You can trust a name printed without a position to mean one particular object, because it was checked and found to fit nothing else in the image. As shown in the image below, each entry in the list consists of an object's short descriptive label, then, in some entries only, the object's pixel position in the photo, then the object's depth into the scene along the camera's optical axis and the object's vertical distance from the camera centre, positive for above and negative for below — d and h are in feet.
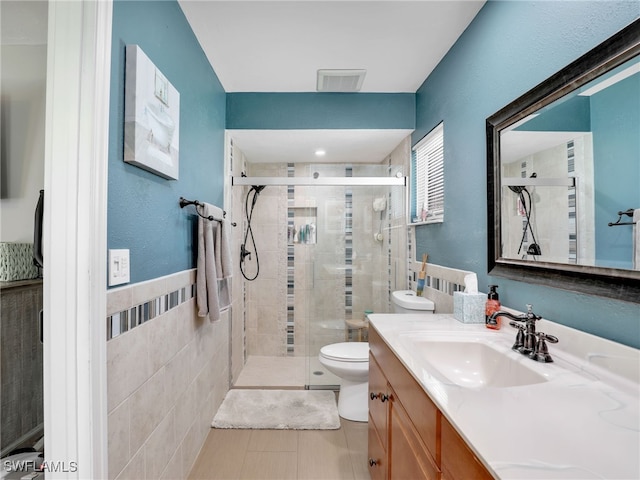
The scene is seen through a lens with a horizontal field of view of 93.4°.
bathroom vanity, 1.78 -1.22
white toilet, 6.92 -3.14
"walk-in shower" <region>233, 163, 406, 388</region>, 8.71 -0.06
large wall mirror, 2.71 +0.77
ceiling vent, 7.11 +4.07
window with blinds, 6.89 +1.70
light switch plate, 3.29 -0.26
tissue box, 4.68 -0.96
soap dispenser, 4.33 -0.88
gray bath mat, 6.85 -4.08
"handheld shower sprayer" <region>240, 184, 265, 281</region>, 10.38 +0.33
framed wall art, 3.56 +1.66
